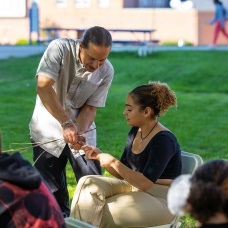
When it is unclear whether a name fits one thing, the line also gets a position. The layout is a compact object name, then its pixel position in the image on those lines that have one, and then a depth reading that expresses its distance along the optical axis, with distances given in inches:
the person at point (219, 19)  1377.6
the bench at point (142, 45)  1096.0
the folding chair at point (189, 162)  277.6
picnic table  1105.2
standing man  287.5
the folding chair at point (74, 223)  197.3
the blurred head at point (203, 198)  159.3
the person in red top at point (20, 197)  172.9
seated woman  259.6
